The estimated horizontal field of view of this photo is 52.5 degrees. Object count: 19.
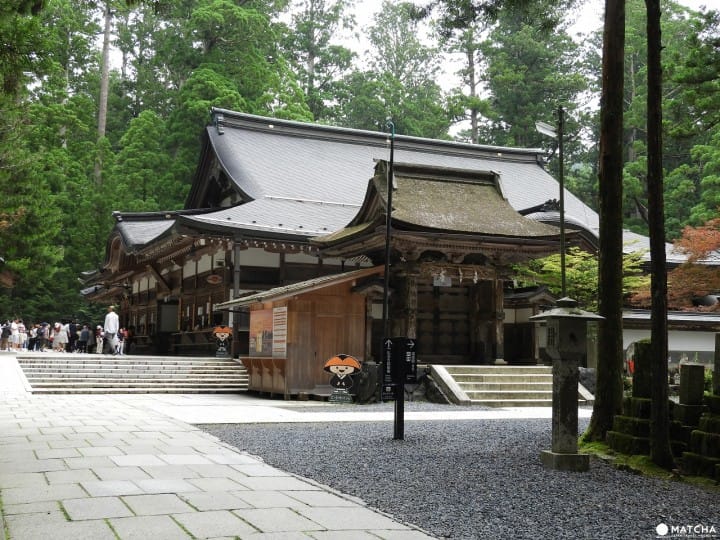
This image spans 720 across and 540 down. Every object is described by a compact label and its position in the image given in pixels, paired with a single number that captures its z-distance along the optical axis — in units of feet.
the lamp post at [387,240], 43.88
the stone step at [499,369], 53.47
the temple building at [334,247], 53.26
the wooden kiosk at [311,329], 51.70
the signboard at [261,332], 54.49
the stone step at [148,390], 51.78
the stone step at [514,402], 50.29
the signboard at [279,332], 51.83
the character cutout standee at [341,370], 48.80
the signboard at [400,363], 31.19
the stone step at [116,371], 56.76
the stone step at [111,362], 59.26
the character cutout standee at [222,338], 65.98
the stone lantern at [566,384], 23.39
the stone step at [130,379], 54.54
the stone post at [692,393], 23.63
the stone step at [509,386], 52.42
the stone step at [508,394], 51.31
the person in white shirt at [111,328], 80.64
